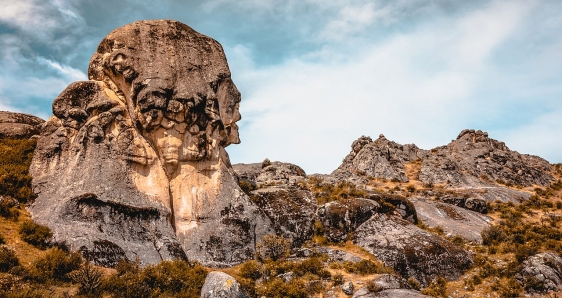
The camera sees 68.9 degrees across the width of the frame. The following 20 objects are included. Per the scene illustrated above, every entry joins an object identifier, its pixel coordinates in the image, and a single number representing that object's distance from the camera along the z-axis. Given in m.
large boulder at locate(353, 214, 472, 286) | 25.70
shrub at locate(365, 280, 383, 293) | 20.84
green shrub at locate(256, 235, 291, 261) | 25.39
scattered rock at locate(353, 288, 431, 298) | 20.06
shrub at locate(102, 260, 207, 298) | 17.88
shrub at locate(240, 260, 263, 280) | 23.03
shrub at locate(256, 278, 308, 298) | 20.86
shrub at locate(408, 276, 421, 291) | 24.27
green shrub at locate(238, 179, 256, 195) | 31.99
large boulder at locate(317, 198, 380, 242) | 29.18
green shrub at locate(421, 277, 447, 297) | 23.64
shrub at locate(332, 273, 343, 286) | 22.30
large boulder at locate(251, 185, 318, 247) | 28.97
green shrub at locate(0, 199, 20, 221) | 21.22
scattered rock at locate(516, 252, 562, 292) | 23.33
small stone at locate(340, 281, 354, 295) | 21.28
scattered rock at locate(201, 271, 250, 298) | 18.56
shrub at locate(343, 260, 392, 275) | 23.91
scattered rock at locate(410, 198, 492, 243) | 32.59
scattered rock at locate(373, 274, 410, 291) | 21.27
